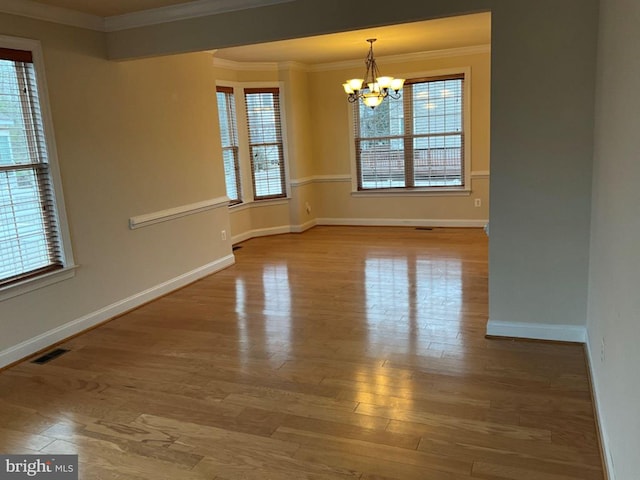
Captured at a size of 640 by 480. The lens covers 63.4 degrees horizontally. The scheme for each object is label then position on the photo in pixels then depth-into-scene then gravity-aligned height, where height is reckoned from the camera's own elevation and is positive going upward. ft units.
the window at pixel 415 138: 23.88 -0.18
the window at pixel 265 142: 24.17 +0.00
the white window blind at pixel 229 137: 22.70 +0.34
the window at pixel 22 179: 11.49 -0.51
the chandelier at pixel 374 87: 18.81 +1.81
